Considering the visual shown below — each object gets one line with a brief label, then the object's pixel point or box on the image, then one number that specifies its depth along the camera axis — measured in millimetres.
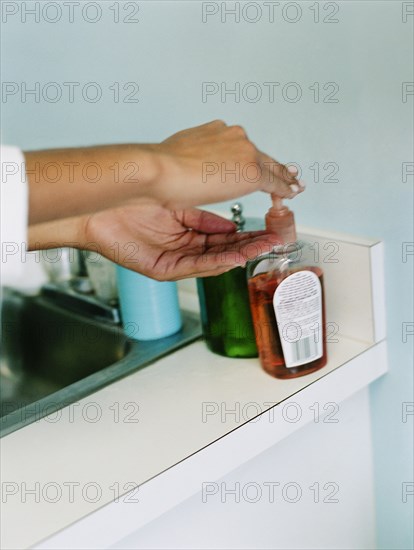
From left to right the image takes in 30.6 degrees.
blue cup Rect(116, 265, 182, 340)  965
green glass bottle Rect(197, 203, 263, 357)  881
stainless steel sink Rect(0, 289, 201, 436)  938
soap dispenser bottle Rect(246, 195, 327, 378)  806
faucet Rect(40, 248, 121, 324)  1078
